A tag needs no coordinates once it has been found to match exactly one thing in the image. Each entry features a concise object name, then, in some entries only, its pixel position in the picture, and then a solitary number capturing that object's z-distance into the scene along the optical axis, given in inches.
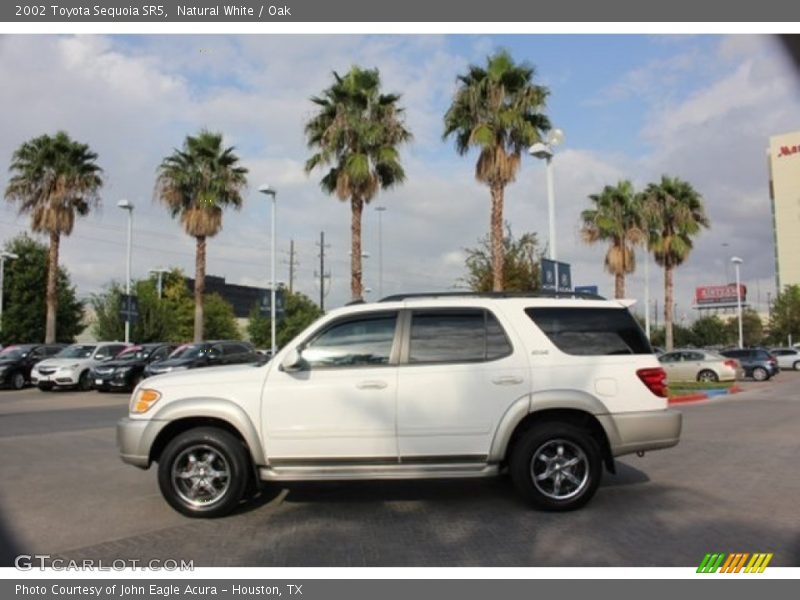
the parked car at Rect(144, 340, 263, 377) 860.0
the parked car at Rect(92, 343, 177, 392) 914.7
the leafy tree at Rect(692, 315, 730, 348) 3508.9
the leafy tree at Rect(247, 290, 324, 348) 2257.6
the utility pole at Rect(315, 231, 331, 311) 2461.9
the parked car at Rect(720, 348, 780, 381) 1273.4
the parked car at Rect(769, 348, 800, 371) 1706.4
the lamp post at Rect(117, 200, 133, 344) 1314.3
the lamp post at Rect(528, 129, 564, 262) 746.2
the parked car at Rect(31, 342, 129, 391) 955.3
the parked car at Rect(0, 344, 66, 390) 1023.0
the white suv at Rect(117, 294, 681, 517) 244.7
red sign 4532.5
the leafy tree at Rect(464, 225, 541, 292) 1042.1
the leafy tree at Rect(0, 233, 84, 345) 1841.8
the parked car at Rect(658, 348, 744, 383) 1094.4
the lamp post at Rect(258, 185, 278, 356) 1236.3
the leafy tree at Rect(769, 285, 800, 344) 2677.2
